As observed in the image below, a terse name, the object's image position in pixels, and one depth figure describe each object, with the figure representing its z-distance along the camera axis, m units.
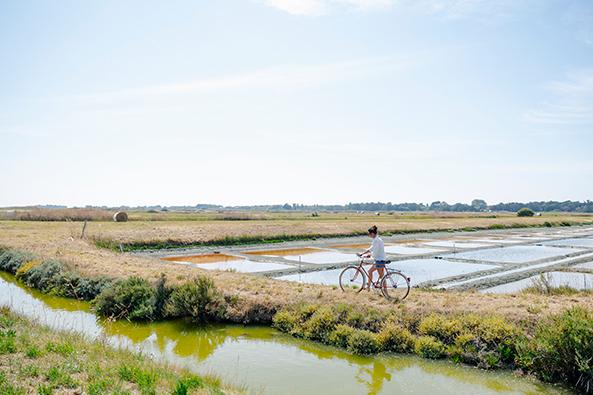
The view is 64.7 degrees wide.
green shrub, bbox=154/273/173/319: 14.70
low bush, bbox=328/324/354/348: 11.72
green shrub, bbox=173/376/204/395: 6.75
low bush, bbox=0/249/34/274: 23.25
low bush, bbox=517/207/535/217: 112.81
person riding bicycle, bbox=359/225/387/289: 13.79
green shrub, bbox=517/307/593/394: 8.98
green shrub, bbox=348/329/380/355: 11.29
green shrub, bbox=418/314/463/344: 11.25
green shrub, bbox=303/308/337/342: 12.23
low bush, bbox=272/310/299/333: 12.95
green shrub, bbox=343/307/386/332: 12.21
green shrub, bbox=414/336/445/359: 10.84
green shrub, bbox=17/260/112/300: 17.27
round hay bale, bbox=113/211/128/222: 58.00
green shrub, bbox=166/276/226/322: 14.27
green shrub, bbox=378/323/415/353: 11.30
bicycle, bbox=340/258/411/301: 13.95
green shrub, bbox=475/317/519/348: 10.67
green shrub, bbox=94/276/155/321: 14.48
